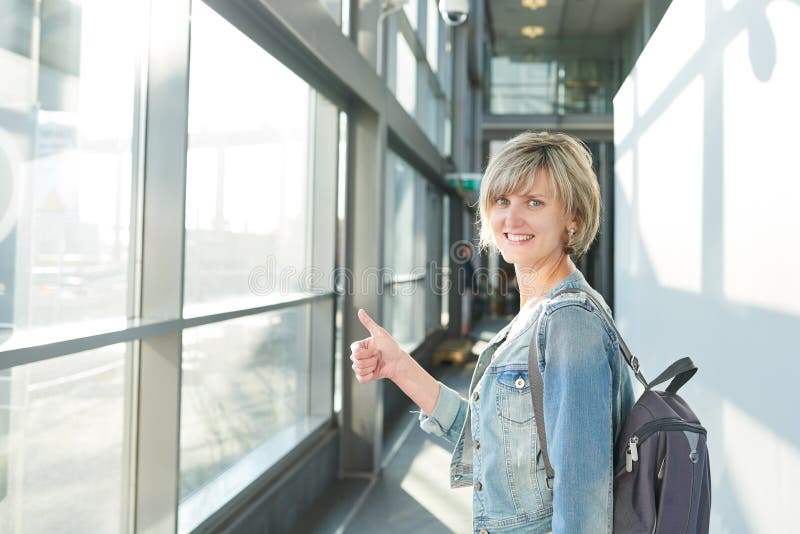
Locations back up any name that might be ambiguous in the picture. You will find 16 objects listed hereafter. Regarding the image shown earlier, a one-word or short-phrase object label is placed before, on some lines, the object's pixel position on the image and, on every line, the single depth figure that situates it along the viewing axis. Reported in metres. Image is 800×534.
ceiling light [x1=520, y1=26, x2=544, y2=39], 16.67
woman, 1.04
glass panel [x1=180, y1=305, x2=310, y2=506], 2.58
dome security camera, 5.62
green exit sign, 9.69
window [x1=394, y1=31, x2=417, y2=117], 6.86
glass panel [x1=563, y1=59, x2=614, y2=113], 15.58
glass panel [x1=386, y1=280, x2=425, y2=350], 6.92
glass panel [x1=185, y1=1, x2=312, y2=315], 2.56
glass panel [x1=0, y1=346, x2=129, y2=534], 1.62
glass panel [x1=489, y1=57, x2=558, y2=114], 16.47
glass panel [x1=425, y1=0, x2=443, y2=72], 8.70
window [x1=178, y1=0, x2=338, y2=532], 2.58
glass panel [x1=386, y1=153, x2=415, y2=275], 6.98
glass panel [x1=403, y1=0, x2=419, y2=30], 7.14
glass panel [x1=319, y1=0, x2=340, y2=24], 3.84
